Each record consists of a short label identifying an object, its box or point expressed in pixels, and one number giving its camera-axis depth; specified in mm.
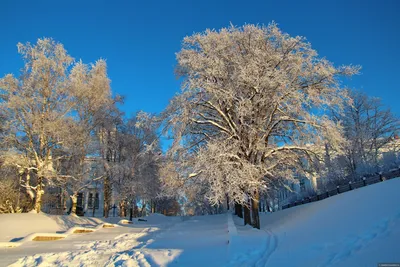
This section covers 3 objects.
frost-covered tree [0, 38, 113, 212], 20078
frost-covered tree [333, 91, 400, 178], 31250
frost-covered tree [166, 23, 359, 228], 12641
